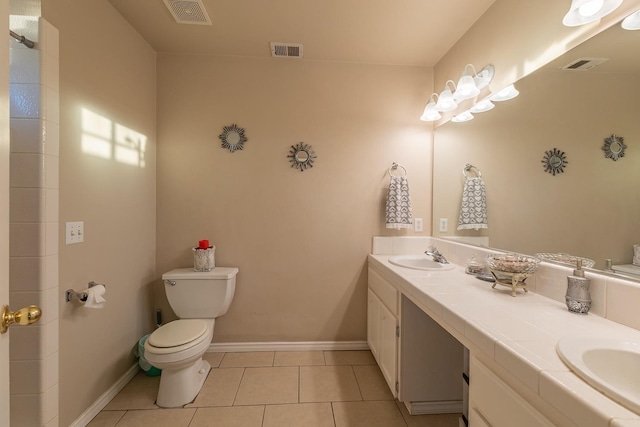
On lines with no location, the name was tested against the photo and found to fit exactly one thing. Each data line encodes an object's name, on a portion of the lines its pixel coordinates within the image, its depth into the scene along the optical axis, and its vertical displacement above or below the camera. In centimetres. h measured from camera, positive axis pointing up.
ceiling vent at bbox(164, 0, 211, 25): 175 +130
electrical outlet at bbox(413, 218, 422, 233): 247 -12
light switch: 149 -13
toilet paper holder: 150 -47
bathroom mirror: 104 +27
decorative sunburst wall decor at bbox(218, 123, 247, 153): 236 +62
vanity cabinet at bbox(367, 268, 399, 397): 173 -81
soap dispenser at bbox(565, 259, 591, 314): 110 -32
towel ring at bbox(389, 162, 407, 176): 245 +38
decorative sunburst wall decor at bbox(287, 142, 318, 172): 239 +47
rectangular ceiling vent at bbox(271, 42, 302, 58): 219 +130
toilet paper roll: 151 -49
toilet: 167 -80
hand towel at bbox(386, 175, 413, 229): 229 +5
